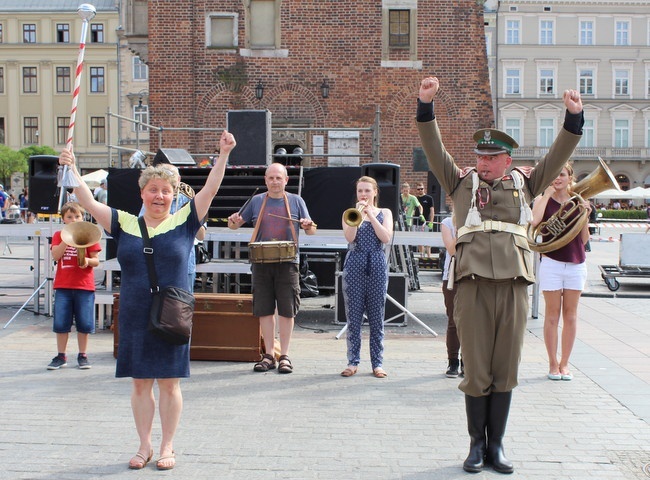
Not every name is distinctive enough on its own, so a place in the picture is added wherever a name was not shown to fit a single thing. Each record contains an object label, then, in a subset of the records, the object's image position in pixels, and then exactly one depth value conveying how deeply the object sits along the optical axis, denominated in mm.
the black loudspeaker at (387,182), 10336
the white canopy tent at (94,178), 31988
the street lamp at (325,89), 20734
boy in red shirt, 7688
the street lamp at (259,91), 20844
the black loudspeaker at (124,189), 13047
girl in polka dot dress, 7570
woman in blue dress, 4883
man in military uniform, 4895
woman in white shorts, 7281
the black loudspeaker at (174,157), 13914
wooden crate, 8156
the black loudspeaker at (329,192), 12906
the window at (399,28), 20656
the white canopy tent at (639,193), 44259
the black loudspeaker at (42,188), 11070
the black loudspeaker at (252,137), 14789
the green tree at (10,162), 53750
